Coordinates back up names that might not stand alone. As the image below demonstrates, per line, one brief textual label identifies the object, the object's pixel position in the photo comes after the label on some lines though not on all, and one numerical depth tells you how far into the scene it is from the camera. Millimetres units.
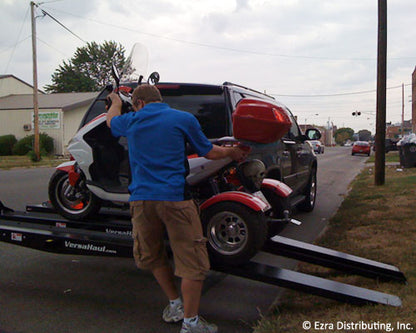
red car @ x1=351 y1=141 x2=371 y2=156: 40906
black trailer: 3434
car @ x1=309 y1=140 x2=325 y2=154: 42872
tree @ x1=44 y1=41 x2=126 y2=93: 59812
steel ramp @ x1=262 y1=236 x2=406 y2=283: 4051
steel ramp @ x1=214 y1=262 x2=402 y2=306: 3373
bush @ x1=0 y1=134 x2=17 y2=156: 33344
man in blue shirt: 3039
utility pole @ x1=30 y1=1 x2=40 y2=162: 24231
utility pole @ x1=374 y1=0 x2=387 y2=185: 11250
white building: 33500
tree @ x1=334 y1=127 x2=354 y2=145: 151875
